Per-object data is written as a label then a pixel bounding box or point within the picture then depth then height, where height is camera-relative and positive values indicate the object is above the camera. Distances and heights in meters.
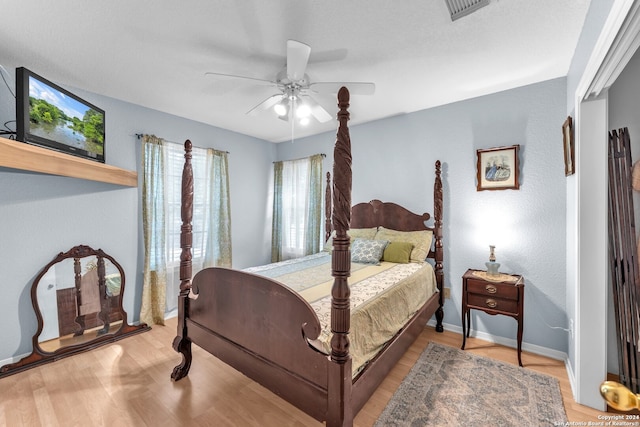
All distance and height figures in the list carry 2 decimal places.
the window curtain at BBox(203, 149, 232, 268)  3.80 +0.05
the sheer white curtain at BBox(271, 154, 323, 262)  4.15 +0.09
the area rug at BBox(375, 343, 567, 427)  1.77 -1.33
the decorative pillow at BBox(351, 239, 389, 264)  3.04 -0.43
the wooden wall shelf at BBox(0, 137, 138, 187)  1.80 +0.41
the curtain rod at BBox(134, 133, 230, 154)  3.15 +0.92
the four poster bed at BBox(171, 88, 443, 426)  1.35 -0.68
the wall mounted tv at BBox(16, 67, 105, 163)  1.95 +0.80
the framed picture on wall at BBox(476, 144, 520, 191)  2.70 +0.44
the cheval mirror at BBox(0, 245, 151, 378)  2.49 -0.89
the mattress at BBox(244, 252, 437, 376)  1.61 -0.59
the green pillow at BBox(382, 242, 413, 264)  3.01 -0.44
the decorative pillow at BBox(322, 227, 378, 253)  3.54 -0.26
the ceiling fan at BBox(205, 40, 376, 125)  1.80 +1.02
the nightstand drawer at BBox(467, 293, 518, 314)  2.38 -0.82
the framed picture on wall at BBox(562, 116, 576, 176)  2.06 +0.50
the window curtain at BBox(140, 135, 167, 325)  3.18 -0.20
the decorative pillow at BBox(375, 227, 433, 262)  3.03 -0.30
